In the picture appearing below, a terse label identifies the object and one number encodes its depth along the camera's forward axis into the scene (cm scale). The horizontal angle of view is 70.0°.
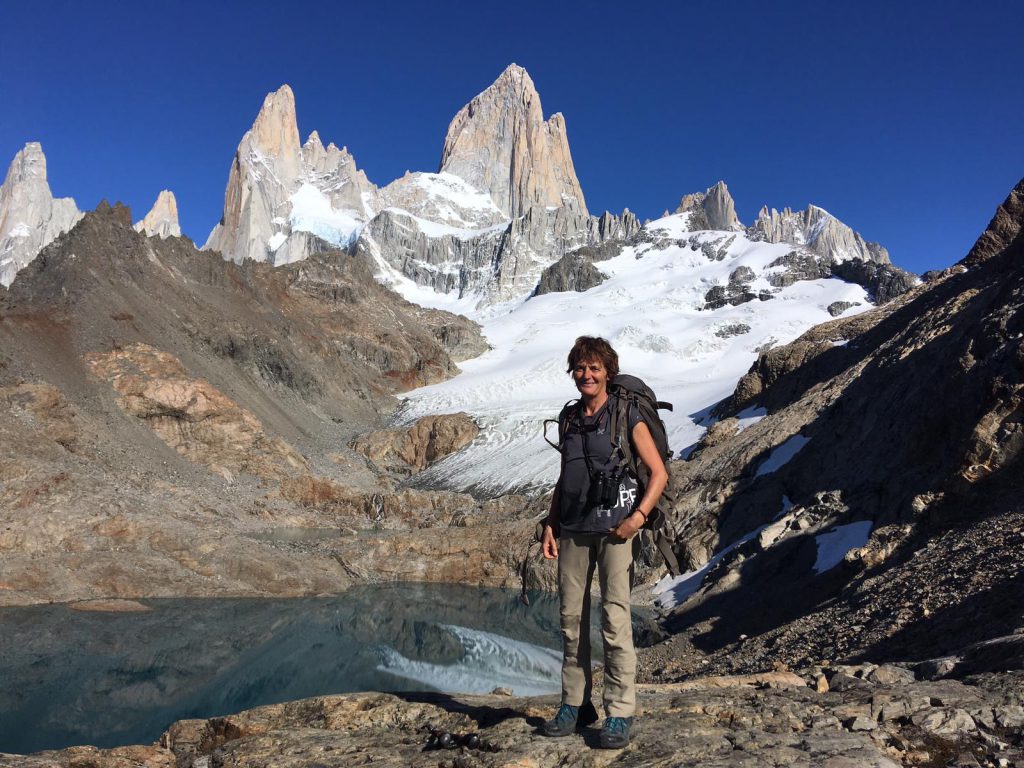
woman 461
